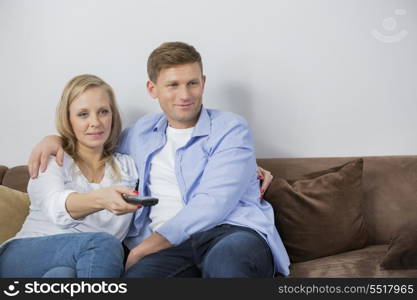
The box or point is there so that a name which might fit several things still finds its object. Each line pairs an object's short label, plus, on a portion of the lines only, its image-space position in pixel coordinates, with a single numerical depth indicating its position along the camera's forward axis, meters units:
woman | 1.80
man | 1.96
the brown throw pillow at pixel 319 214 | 2.29
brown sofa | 2.29
